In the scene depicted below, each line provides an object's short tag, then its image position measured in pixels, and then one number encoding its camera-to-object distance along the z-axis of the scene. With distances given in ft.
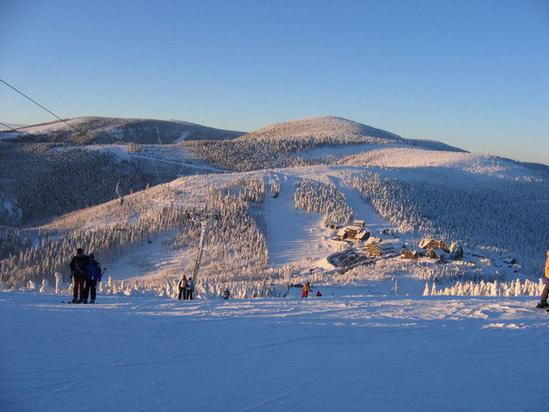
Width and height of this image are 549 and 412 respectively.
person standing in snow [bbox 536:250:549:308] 39.01
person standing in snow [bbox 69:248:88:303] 43.98
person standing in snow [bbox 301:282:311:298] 63.98
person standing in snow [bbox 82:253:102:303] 44.49
